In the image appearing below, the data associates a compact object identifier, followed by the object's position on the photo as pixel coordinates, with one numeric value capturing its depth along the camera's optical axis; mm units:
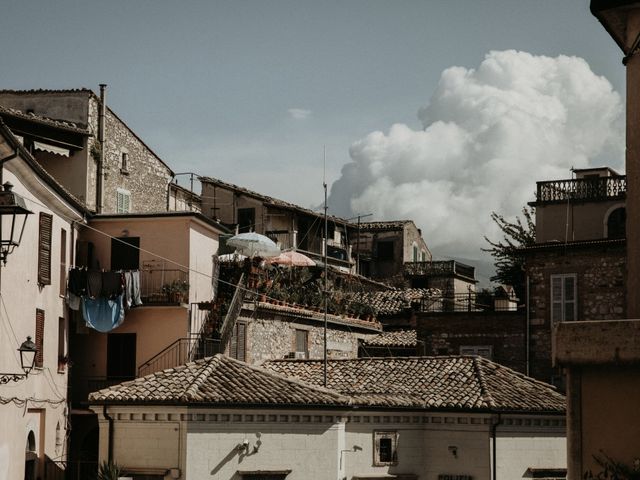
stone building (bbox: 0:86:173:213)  41438
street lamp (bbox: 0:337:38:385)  29016
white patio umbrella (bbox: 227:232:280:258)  44000
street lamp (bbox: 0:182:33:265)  26806
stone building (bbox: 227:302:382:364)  41844
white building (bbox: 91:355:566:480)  30641
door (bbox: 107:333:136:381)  38781
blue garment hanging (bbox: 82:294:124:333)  37281
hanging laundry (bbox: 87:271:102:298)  37062
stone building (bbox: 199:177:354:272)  63094
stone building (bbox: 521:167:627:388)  43719
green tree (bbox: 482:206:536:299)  59941
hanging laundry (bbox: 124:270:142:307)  37594
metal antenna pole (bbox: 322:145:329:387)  36228
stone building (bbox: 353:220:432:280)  75438
